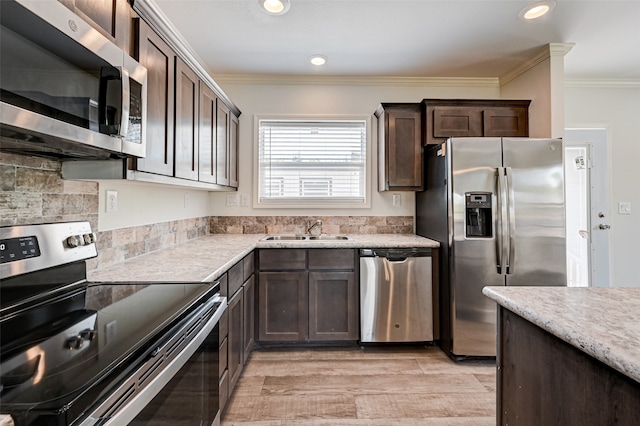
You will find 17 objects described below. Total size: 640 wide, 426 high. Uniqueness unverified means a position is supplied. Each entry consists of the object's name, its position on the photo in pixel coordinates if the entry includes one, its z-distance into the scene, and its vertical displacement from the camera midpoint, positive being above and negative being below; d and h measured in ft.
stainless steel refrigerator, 7.72 -0.16
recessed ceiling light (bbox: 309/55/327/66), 9.01 +4.70
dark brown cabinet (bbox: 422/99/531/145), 9.25 +3.00
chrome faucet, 10.16 -0.25
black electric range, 1.85 -1.01
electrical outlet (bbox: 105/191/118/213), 5.35 +0.28
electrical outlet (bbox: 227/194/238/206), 10.44 +0.62
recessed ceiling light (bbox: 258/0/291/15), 6.59 +4.61
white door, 10.62 +0.41
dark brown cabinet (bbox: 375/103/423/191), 9.46 +2.23
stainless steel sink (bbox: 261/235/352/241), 9.86 -0.64
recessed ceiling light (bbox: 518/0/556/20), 6.72 +4.67
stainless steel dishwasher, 8.32 -2.09
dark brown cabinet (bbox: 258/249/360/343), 8.27 -2.11
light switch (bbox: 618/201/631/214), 10.71 +0.37
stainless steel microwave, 2.43 +1.24
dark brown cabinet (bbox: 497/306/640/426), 2.28 -1.47
